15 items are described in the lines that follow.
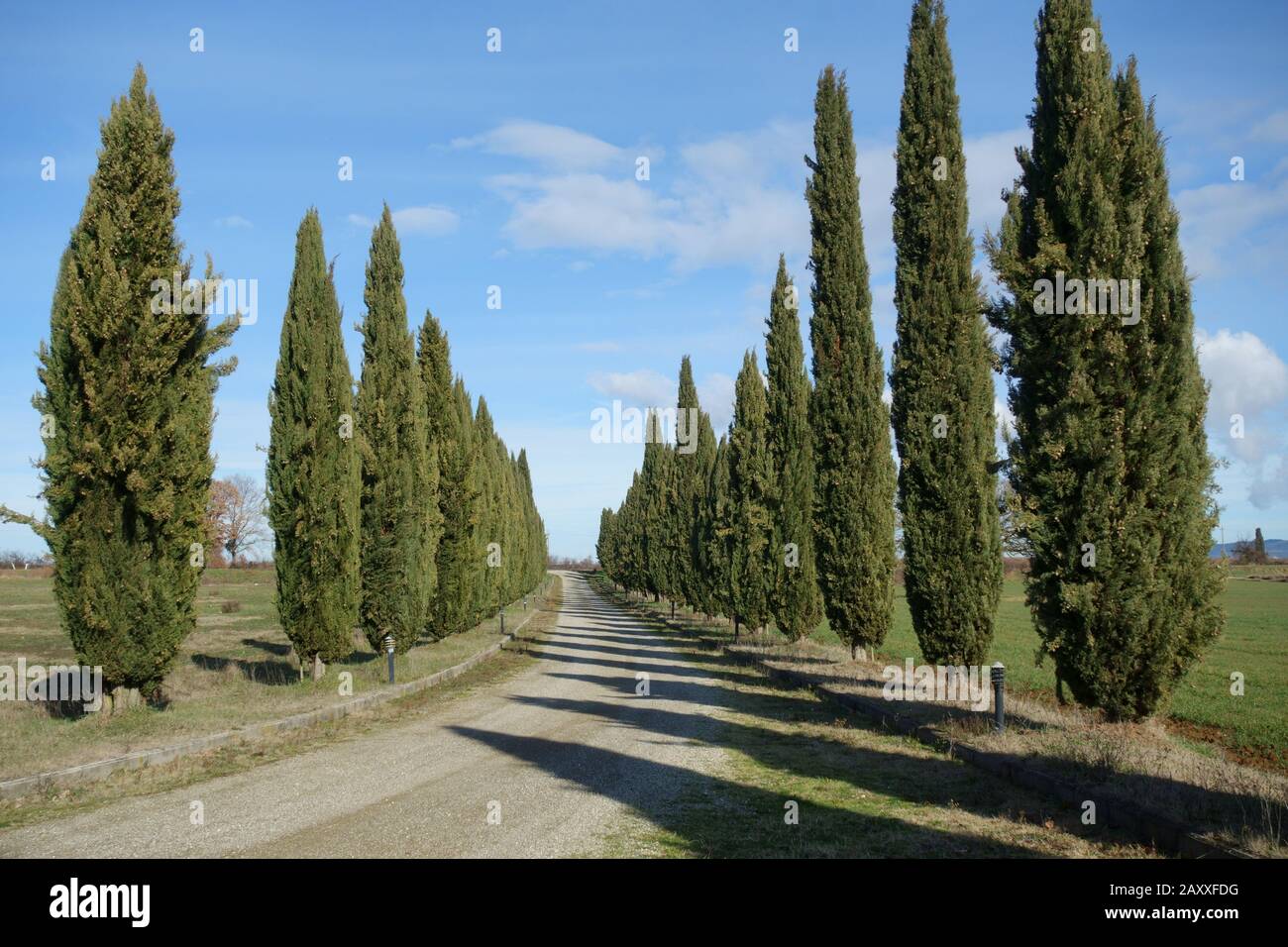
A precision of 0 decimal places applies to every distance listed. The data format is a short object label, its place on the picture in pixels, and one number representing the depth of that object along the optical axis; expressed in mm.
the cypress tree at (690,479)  41375
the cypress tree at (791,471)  24266
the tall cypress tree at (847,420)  18625
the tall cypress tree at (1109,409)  9367
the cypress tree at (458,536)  25062
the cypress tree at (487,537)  29328
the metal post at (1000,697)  10266
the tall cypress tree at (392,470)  19484
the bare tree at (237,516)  89625
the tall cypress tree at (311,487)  15914
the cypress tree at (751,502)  25750
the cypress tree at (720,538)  29812
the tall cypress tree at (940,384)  14180
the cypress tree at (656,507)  49250
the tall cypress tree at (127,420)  11094
